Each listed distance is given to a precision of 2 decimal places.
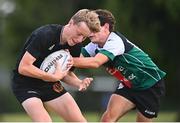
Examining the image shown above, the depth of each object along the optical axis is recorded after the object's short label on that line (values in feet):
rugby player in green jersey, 59.06
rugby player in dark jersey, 52.24
